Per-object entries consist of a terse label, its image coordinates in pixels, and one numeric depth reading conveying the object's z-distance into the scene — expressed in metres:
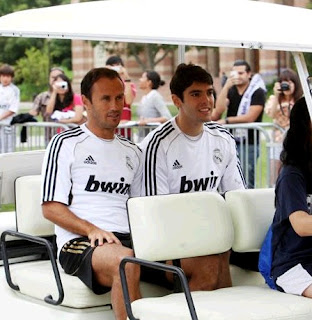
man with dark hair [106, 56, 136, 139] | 12.75
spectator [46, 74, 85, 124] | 13.49
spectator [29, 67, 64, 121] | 14.34
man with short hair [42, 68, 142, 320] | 5.57
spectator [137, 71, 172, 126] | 12.82
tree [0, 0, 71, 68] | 41.44
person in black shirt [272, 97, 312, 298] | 5.16
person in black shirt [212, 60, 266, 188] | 11.41
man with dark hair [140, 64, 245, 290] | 6.02
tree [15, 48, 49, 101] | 40.38
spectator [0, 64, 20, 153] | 14.70
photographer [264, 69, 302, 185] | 11.30
